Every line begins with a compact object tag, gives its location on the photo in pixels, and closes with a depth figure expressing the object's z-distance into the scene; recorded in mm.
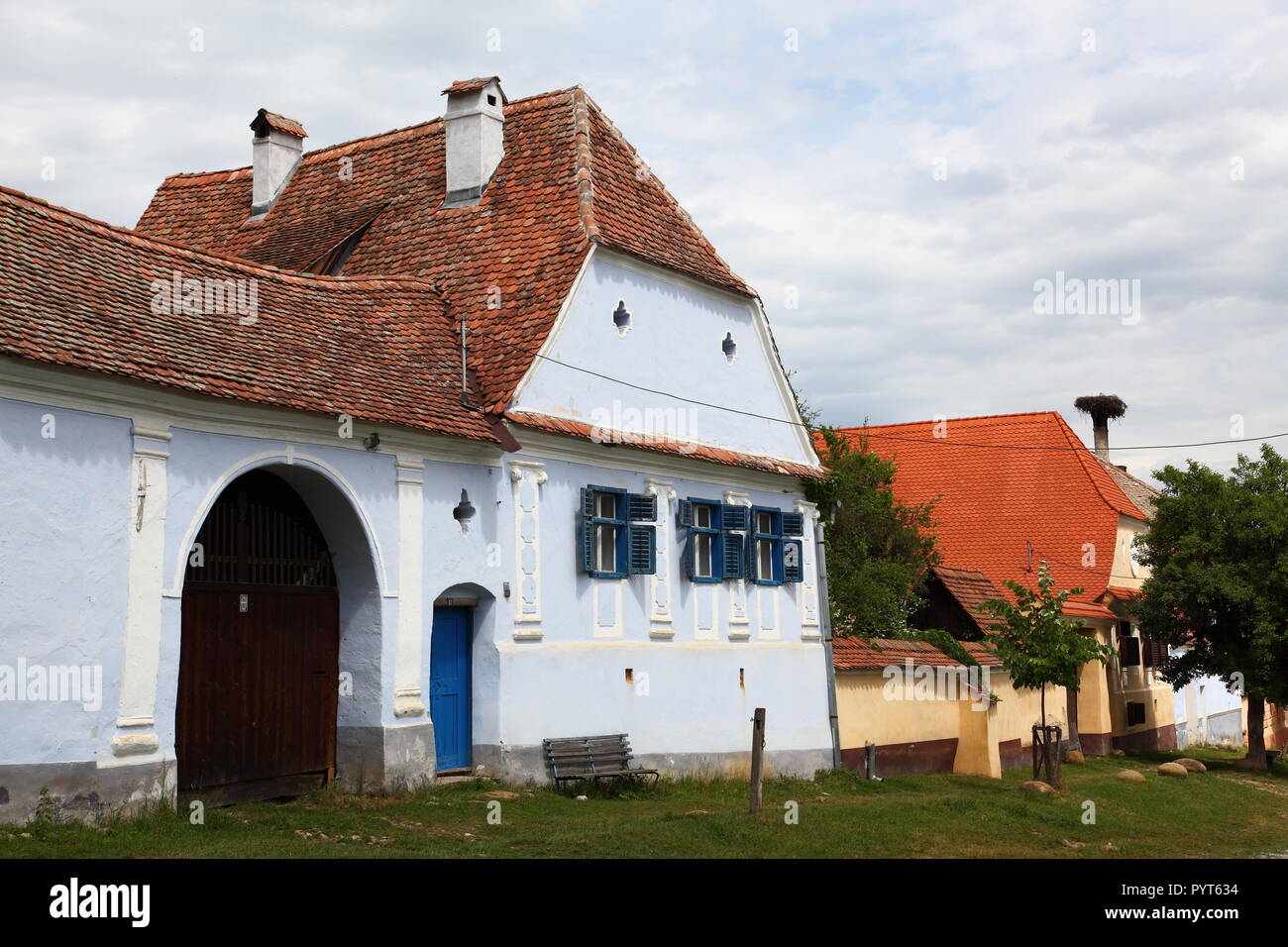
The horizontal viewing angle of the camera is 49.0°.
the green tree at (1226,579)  28250
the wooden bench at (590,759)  17547
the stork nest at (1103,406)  46438
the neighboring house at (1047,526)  32156
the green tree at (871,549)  27391
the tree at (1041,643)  22688
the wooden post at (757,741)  14823
